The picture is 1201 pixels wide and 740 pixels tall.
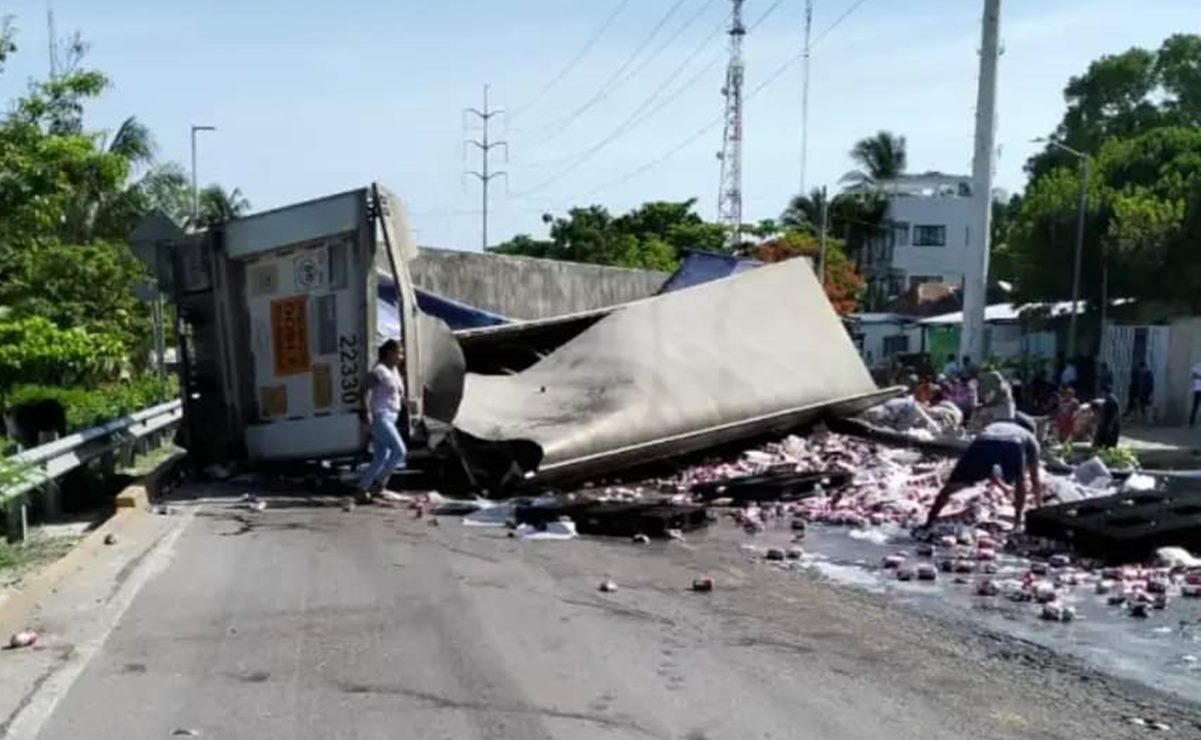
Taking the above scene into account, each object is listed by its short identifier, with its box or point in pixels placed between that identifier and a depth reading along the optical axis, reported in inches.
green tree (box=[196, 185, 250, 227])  2076.8
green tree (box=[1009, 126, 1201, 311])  1533.0
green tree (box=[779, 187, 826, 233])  3326.8
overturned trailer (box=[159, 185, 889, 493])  555.8
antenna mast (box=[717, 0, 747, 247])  2714.1
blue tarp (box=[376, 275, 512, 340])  832.3
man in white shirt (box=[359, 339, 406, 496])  526.6
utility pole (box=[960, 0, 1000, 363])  1241.4
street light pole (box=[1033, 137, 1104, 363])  1478.8
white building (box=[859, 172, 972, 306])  3275.1
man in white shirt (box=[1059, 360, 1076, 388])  1301.7
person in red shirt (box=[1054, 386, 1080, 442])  887.7
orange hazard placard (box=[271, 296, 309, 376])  576.1
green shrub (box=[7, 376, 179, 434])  704.4
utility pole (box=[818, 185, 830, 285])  2099.4
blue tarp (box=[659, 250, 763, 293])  898.1
